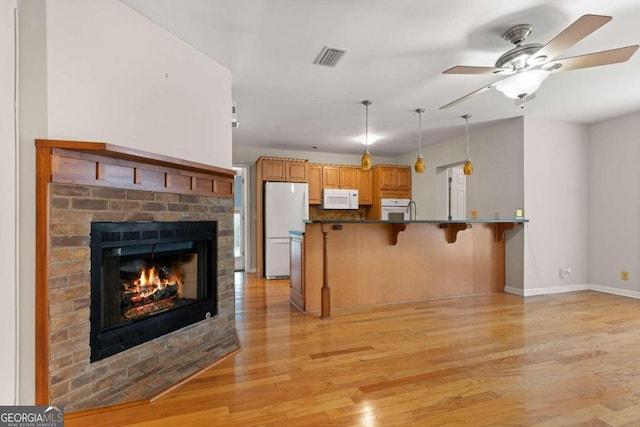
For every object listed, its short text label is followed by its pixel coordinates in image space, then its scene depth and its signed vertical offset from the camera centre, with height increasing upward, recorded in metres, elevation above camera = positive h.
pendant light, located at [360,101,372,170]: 3.64 +0.62
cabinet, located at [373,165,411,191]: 6.43 +0.74
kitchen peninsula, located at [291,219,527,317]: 3.64 -0.61
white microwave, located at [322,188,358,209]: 6.16 +0.28
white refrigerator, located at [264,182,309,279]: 5.56 -0.16
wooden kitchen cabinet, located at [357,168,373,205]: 6.55 +0.54
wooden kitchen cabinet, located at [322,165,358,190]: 6.28 +0.74
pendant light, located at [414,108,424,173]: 3.90 +0.62
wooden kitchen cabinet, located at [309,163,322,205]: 6.19 +0.59
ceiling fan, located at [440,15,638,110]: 1.91 +1.01
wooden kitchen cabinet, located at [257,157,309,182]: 5.65 +0.81
